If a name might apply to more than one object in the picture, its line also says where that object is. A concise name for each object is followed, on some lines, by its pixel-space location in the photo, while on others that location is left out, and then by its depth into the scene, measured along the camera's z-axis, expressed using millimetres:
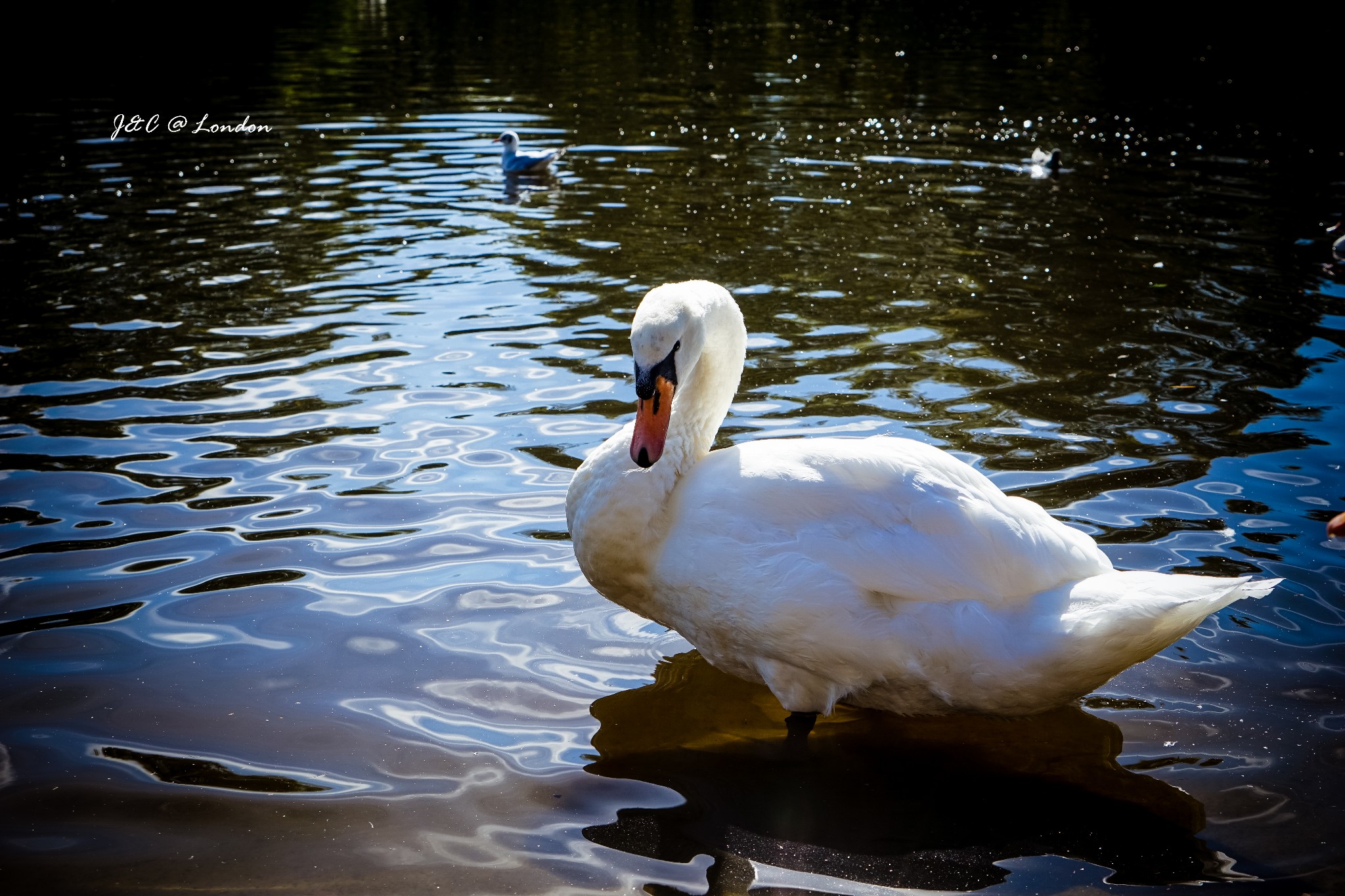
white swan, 3740
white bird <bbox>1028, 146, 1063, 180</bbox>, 13375
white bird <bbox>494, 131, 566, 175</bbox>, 13477
